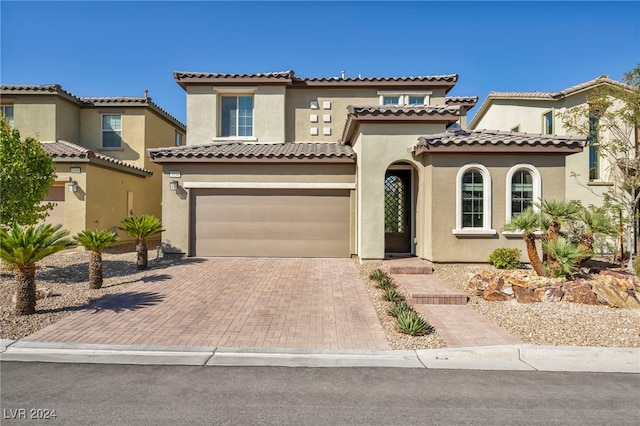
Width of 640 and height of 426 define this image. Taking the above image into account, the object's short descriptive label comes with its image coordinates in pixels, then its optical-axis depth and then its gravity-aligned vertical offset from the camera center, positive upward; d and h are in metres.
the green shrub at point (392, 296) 7.63 -1.78
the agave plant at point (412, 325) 5.84 -1.87
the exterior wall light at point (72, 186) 13.88 +1.20
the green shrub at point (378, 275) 9.13 -1.58
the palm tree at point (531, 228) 8.19 -0.26
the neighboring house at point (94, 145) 14.09 +3.67
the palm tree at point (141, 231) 10.73 -0.47
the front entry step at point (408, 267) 10.01 -1.47
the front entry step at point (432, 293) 7.77 -1.74
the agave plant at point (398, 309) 6.55 -1.80
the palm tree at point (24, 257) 6.50 -0.80
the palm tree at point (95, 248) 8.58 -0.82
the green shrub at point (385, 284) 8.45 -1.68
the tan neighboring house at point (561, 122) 13.72 +4.55
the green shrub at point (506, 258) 9.72 -1.16
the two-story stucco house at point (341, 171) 10.52 +1.58
